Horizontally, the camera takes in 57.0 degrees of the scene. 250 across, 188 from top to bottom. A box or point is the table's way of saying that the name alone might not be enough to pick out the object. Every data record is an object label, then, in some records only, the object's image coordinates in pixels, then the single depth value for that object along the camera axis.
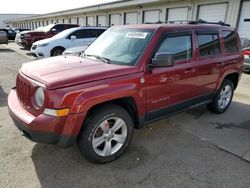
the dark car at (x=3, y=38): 18.66
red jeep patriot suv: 2.62
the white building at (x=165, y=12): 12.44
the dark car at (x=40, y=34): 14.49
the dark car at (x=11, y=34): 28.04
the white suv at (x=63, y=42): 10.68
